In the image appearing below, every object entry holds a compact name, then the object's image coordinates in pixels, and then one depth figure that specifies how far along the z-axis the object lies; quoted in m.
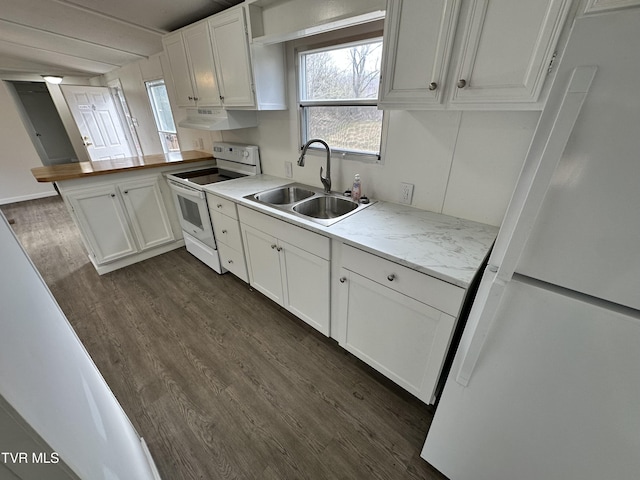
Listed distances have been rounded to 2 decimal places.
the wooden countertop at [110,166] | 2.06
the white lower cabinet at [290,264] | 1.50
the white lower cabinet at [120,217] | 2.27
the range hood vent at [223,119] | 2.18
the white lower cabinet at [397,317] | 1.07
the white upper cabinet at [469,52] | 0.85
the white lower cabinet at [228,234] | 2.00
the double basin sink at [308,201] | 1.72
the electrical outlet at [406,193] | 1.58
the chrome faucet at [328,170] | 1.72
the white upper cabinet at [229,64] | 1.77
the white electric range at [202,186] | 2.29
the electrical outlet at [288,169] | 2.21
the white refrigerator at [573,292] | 0.51
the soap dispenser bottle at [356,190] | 1.67
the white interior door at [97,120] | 4.17
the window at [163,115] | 3.56
